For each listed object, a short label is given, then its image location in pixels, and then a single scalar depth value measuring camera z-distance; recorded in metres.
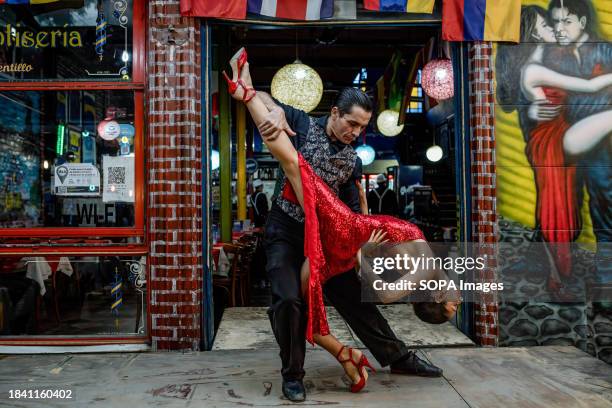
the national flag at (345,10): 5.32
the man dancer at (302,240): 3.69
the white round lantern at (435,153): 14.57
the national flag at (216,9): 5.08
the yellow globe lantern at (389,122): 10.70
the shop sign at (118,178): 5.34
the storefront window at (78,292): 5.25
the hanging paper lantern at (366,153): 14.48
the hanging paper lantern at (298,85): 7.16
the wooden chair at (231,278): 7.40
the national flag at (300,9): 5.24
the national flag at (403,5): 5.24
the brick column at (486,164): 5.30
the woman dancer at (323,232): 3.55
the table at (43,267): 5.24
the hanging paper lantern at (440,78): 7.95
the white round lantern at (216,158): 10.55
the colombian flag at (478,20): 5.26
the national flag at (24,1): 5.22
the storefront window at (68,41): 5.30
